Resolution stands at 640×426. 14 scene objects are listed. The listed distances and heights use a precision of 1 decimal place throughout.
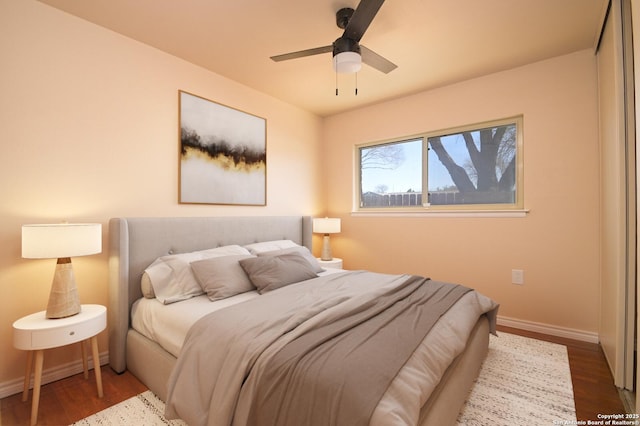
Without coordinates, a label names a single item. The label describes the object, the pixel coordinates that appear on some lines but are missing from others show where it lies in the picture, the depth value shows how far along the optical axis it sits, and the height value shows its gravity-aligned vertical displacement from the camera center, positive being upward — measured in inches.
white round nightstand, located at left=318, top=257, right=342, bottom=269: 143.9 -25.3
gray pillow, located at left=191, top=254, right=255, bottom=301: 84.1 -19.2
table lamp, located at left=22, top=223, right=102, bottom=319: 65.9 -8.1
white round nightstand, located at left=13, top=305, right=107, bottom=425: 64.4 -27.5
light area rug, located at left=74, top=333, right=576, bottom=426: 64.1 -45.3
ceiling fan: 68.0 +44.3
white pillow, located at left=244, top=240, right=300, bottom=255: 115.7 -13.7
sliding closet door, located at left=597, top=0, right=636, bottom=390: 70.1 +2.2
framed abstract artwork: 110.3 +24.5
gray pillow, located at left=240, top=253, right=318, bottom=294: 89.7 -18.9
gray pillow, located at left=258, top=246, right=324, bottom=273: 111.8 -15.7
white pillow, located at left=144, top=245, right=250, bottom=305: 83.0 -19.1
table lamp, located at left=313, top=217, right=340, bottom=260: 152.8 -8.1
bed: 49.1 -26.8
